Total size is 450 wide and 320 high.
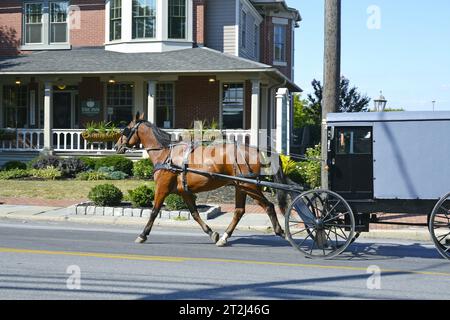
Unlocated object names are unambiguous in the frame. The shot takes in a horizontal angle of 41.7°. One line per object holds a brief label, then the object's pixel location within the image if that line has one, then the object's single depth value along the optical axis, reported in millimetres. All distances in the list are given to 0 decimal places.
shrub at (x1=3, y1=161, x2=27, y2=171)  22202
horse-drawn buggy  8484
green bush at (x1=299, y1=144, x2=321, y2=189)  16953
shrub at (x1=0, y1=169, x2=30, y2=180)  20812
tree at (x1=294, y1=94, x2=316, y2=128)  43406
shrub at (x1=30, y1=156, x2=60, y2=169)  21781
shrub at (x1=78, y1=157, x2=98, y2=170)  22172
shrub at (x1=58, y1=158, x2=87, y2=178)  21391
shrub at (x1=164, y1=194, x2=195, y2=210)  14242
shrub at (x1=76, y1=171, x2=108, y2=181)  20594
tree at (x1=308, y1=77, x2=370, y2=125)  43153
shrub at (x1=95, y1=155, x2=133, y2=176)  21625
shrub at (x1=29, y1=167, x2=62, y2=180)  20797
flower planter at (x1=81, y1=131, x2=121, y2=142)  23031
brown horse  10078
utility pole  12648
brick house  23328
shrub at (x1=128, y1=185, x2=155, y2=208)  14484
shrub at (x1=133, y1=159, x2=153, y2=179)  20709
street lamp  14709
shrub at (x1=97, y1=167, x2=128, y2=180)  20766
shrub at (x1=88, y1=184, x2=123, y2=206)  14656
